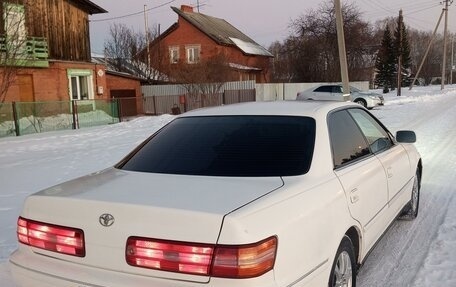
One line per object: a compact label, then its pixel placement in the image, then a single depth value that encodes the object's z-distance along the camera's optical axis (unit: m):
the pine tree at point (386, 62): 59.38
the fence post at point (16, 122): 16.33
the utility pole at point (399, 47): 37.84
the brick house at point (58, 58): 20.89
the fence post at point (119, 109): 20.98
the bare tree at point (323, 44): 47.16
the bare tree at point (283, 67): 50.44
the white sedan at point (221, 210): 2.16
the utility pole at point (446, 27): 46.53
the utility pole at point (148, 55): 40.04
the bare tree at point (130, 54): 40.27
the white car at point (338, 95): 24.34
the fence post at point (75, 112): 18.58
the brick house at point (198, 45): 41.69
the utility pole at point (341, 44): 15.88
